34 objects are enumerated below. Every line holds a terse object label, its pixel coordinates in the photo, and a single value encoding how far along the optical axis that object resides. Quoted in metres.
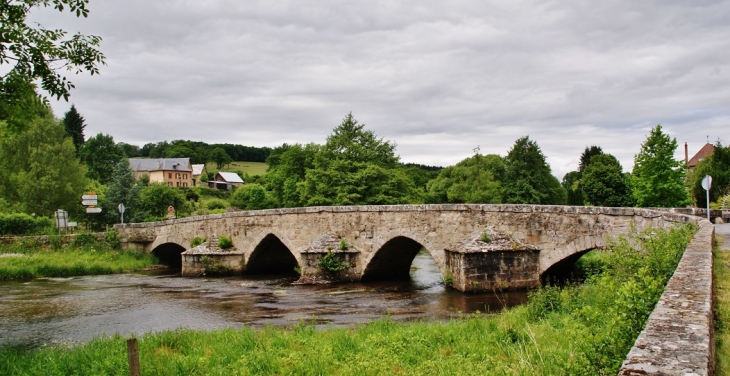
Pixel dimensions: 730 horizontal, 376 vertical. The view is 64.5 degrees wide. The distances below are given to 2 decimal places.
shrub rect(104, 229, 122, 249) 30.80
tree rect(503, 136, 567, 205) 46.09
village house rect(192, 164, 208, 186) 96.66
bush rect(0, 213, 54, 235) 31.41
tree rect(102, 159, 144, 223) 38.56
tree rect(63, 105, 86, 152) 76.50
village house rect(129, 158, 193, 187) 91.94
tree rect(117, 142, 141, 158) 125.28
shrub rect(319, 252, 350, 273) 20.72
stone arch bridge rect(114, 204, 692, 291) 15.69
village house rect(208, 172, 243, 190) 96.39
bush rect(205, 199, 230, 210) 65.69
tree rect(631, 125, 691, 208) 32.53
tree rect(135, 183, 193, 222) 40.79
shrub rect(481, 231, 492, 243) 17.08
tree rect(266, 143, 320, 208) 42.41
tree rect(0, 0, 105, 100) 8.59
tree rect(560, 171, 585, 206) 49.17
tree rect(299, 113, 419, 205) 34.47
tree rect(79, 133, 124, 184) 66.50
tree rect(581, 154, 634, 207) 45.56
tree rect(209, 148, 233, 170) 112.62
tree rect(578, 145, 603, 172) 62.21
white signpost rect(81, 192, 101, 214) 30.29
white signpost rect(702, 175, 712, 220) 16.03
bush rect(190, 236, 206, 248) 26.80
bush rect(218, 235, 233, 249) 25.67
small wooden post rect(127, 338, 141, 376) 6.07
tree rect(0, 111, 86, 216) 38.28
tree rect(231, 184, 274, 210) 59.66
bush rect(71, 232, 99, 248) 29.97
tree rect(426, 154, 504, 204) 50.22
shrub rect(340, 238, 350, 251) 21.03
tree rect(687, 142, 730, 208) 36.47
